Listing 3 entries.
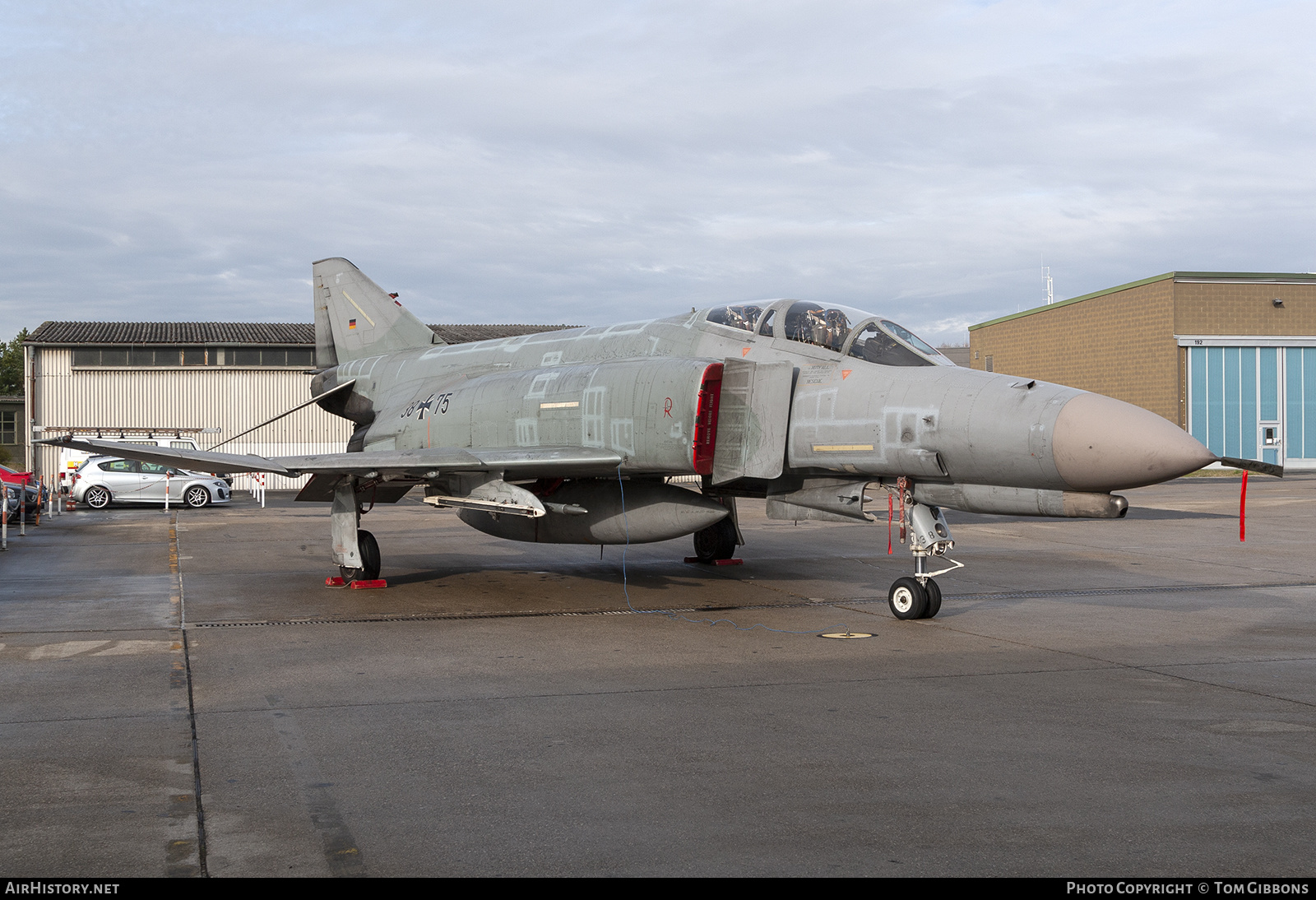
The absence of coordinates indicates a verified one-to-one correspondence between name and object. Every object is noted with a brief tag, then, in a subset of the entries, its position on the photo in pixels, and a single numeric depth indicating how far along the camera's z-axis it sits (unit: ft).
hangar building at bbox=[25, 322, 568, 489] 134.00
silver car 95.45
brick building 148.56
